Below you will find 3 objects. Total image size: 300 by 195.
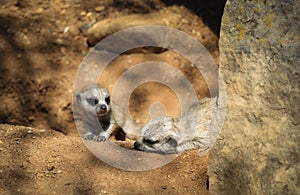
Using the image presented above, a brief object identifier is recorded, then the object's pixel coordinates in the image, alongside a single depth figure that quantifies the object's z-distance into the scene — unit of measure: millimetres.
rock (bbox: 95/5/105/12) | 11281
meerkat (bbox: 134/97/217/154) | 7258
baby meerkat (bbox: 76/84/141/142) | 9367
